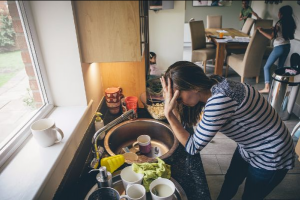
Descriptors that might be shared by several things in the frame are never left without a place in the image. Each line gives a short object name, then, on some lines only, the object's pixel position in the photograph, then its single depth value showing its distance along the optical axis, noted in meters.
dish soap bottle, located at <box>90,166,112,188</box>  0.83
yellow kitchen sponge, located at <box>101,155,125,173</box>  0.96
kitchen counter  0.87
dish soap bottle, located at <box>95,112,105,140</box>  1.25
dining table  3.75
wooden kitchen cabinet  0.94
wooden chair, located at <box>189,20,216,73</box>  4.17
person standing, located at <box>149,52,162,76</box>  3.84
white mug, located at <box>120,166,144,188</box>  0.88
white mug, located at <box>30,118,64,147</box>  0.83
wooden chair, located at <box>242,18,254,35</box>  5.03
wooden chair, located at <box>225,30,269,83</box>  3.30
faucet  0.99
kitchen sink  1.33
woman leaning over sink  0.87
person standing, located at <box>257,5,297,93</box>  3.12
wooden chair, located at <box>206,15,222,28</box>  5.64
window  0.84
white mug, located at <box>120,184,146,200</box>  0.79
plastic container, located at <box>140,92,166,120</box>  1.41
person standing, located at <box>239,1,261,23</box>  5.54
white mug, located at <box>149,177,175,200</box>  0.80
